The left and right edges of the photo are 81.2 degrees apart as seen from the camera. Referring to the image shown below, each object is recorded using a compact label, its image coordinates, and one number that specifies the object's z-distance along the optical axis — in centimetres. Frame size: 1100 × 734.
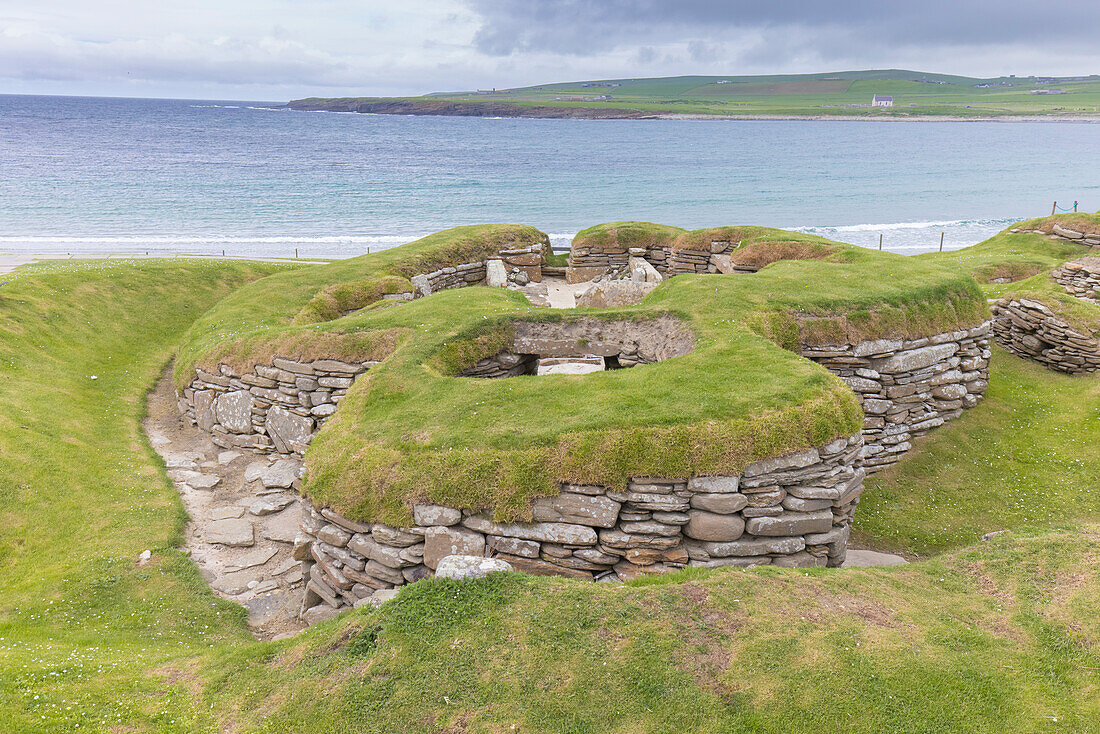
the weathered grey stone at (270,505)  1373
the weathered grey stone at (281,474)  1464
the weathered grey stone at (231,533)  1264
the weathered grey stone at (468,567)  801
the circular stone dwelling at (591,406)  921
